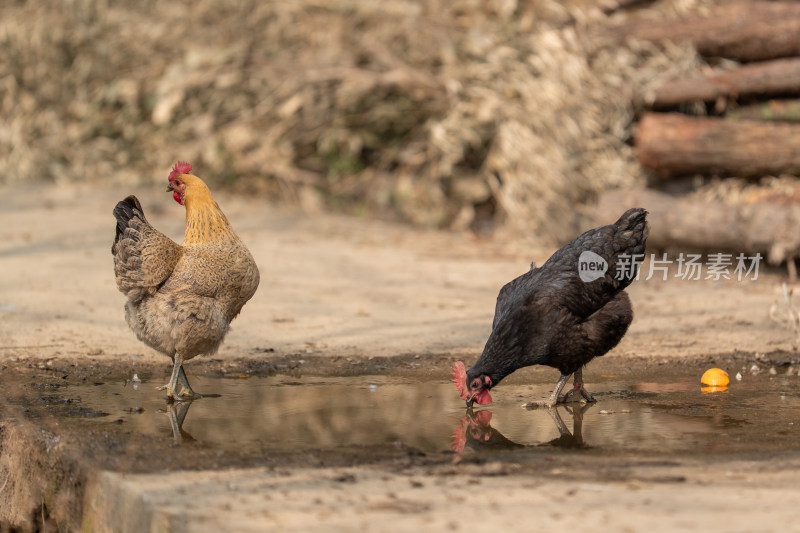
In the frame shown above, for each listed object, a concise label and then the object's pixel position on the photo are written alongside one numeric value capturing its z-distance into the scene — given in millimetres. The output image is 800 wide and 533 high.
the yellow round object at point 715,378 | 11344
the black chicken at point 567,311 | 10219
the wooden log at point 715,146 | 18562
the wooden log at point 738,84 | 18953
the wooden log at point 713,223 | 17719
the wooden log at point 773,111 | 18725
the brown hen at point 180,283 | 10664
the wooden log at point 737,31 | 19469
